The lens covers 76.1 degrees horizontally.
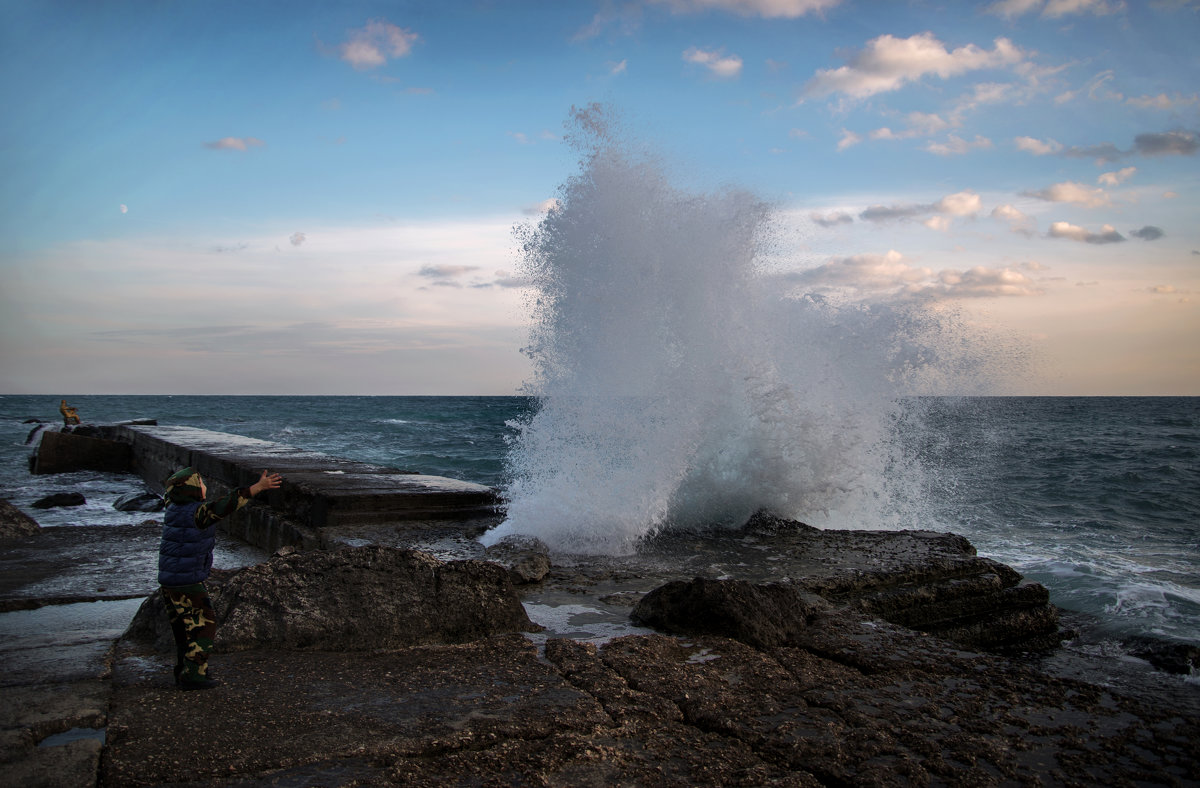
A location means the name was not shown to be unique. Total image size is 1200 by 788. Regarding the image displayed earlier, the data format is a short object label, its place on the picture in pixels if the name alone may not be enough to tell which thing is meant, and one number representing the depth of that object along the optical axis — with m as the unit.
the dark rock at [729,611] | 3.24
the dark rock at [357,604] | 3.06
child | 2.71
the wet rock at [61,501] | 8.49
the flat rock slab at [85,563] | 4.16
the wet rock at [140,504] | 8.35
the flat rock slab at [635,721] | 2.08
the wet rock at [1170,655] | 4.10
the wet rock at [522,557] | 4.19
